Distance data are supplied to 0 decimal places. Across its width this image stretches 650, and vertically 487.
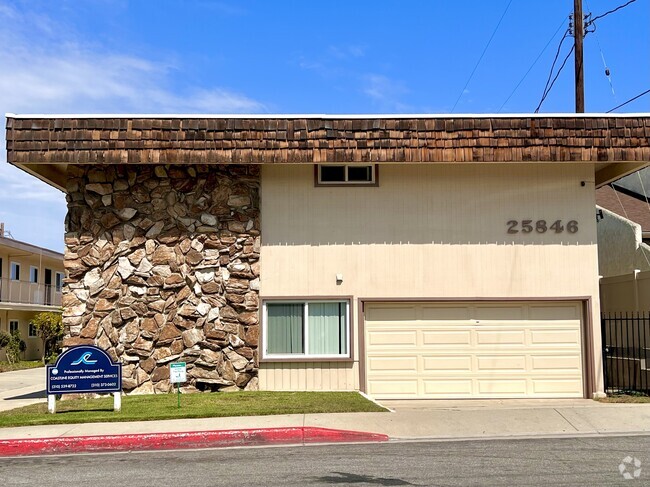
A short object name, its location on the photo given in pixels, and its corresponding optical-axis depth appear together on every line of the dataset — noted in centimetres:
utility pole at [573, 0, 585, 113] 2070
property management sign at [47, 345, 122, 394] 1302
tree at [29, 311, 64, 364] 3369
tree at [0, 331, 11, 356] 3102
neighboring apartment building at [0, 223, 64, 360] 3356
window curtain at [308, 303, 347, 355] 1569
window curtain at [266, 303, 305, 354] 1568
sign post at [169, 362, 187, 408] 1291
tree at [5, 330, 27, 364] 3200
